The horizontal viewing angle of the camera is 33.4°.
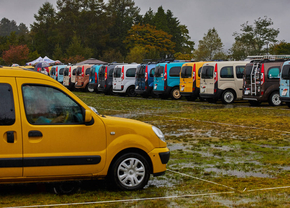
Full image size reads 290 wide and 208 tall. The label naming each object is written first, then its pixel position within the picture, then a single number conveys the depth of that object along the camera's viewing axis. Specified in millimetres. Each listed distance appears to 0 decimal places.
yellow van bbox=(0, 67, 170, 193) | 5961
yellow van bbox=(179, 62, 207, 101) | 25422
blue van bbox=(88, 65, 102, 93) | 35719
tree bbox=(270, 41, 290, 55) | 72638
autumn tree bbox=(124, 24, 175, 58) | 96750
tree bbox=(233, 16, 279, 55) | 81875
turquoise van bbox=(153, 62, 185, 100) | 27125
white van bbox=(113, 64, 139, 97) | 31219
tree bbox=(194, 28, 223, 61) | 93000
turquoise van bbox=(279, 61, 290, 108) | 19672
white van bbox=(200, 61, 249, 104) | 23562
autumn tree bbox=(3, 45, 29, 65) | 88694
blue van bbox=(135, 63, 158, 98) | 28953
